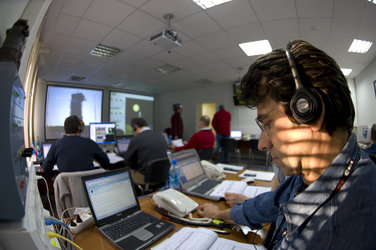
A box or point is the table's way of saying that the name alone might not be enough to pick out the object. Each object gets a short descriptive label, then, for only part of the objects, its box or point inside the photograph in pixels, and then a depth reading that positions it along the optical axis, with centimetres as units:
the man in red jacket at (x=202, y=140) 326
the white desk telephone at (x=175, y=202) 93
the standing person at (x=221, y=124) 538
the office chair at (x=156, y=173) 215
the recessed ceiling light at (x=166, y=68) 482
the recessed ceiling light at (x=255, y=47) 317
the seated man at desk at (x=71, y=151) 172
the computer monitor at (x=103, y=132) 339
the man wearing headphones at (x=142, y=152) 240
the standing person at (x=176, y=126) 629
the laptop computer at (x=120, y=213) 74
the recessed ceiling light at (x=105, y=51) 353
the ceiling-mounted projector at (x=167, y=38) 254
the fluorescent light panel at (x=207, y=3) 216
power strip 77
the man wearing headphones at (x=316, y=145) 36
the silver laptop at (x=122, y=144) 346
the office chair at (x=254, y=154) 479
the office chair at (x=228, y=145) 476
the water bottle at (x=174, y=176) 134
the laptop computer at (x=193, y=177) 128
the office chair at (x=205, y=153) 320
